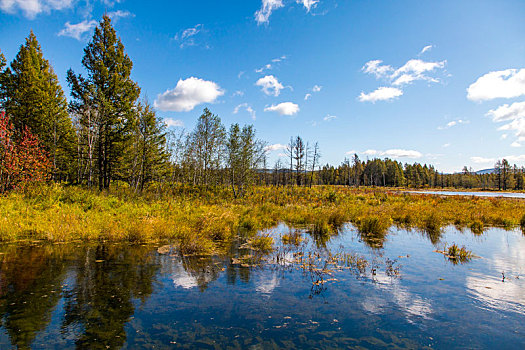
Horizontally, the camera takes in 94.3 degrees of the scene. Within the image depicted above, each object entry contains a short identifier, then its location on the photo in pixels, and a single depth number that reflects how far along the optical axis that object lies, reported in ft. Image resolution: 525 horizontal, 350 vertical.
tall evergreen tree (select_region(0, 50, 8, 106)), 73.31
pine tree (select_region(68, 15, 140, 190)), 64.39
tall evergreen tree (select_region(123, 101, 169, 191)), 74.02
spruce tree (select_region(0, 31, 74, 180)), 73.05
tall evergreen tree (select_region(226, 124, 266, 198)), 91.91
